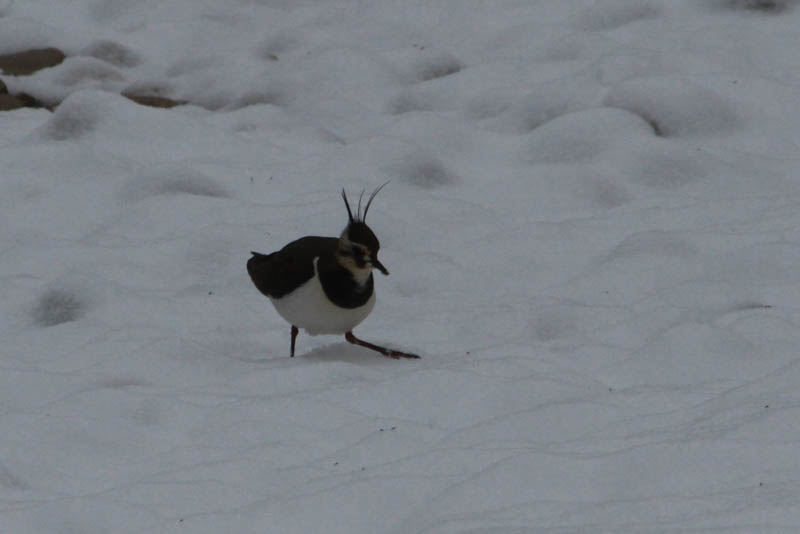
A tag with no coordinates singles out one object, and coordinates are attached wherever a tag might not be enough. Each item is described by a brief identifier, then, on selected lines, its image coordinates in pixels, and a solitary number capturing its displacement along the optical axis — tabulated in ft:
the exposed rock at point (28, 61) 58.39
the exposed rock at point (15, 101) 55.93
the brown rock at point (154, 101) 56.18
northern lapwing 33.22
